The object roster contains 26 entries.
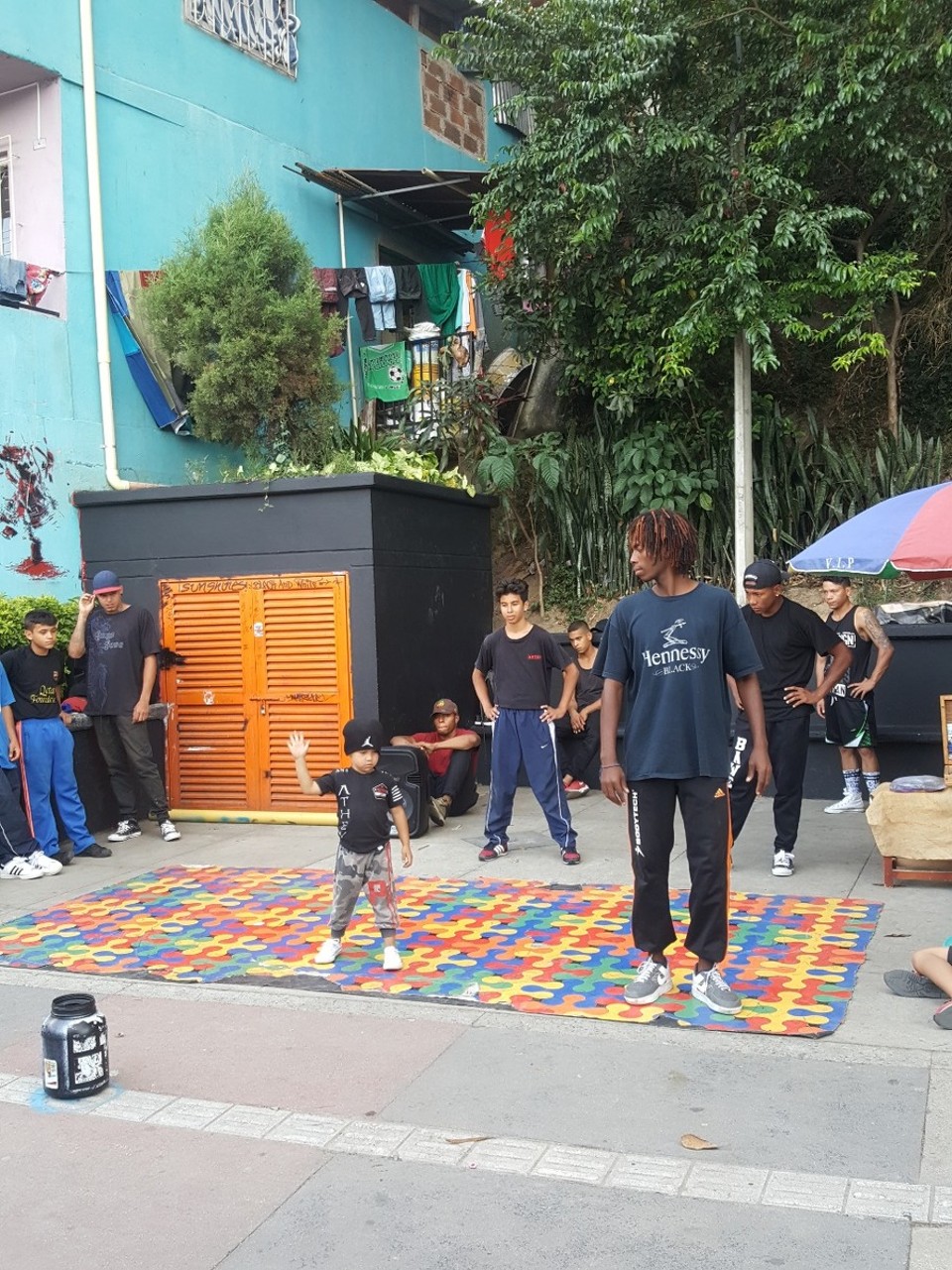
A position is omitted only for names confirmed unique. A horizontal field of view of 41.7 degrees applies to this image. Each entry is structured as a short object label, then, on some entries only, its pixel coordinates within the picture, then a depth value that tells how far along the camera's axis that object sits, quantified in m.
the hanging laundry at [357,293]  13.12
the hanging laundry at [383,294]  13.30
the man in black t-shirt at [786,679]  7.28
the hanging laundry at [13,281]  9.72
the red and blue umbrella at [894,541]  6.40
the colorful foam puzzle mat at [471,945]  5.23
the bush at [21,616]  9.20
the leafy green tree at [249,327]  10.29
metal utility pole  11.44
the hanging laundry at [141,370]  10.69
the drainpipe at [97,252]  10.50
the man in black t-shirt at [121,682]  9.24
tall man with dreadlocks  4.88
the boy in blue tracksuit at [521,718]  7.96
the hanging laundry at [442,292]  14.02
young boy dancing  5.73
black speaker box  8.96
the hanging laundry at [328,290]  12.88
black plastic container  4.28
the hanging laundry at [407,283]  13.55
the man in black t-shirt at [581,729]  10.48
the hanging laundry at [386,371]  13.68
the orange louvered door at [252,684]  9.74
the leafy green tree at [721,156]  10.27
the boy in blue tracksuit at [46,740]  8.50
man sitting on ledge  9.58
